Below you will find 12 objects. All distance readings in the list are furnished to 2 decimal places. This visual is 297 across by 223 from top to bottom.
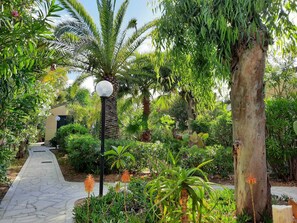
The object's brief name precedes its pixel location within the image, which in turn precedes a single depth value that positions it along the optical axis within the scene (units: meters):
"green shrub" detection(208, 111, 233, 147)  11.71
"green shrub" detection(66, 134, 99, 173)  10.05
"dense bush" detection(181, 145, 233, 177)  9.77
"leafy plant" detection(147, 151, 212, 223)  2.76
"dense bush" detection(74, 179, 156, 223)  4.23
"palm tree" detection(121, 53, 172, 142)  13.33
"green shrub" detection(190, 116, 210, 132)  15.67
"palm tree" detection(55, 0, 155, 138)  10.80
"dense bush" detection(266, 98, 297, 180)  8.86
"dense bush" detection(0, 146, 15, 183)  6.35
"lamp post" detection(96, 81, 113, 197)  6.80
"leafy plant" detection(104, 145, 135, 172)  4.56
